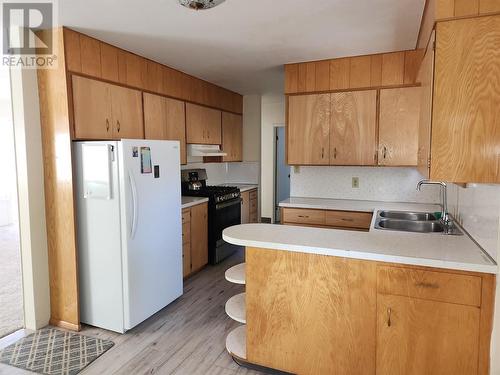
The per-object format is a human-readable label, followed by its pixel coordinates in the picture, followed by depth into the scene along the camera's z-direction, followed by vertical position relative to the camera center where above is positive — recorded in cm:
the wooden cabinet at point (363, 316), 166 -85
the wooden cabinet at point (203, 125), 422 +50
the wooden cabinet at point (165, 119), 347 +48
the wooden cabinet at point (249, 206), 520 -73
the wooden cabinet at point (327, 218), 340 -61
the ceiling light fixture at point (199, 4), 209 +101
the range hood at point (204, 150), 425 +16
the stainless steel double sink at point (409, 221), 280 -54
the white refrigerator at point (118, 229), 259 -55
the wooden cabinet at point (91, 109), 266 +45
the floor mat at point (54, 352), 228 -139
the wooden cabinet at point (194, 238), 378 -91
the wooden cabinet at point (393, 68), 333 +94
